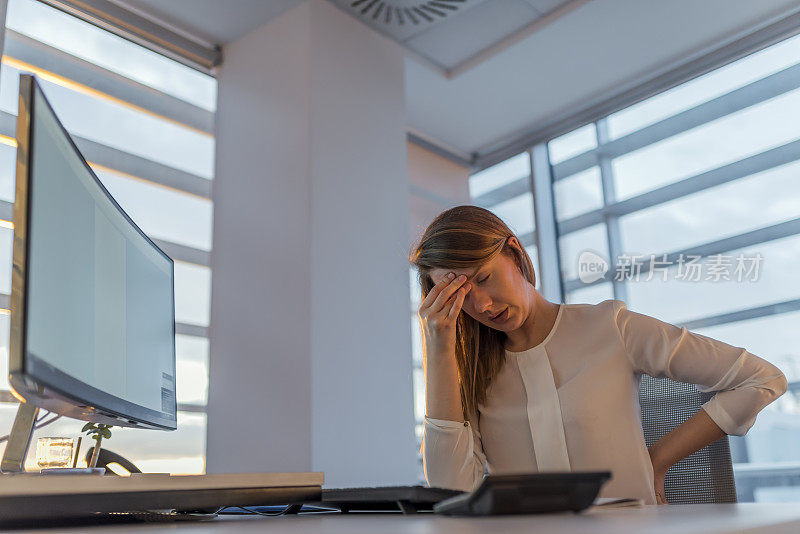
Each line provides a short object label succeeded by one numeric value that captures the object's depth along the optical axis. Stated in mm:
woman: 1320
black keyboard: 750
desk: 477
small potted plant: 1171
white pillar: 2607
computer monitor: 701
